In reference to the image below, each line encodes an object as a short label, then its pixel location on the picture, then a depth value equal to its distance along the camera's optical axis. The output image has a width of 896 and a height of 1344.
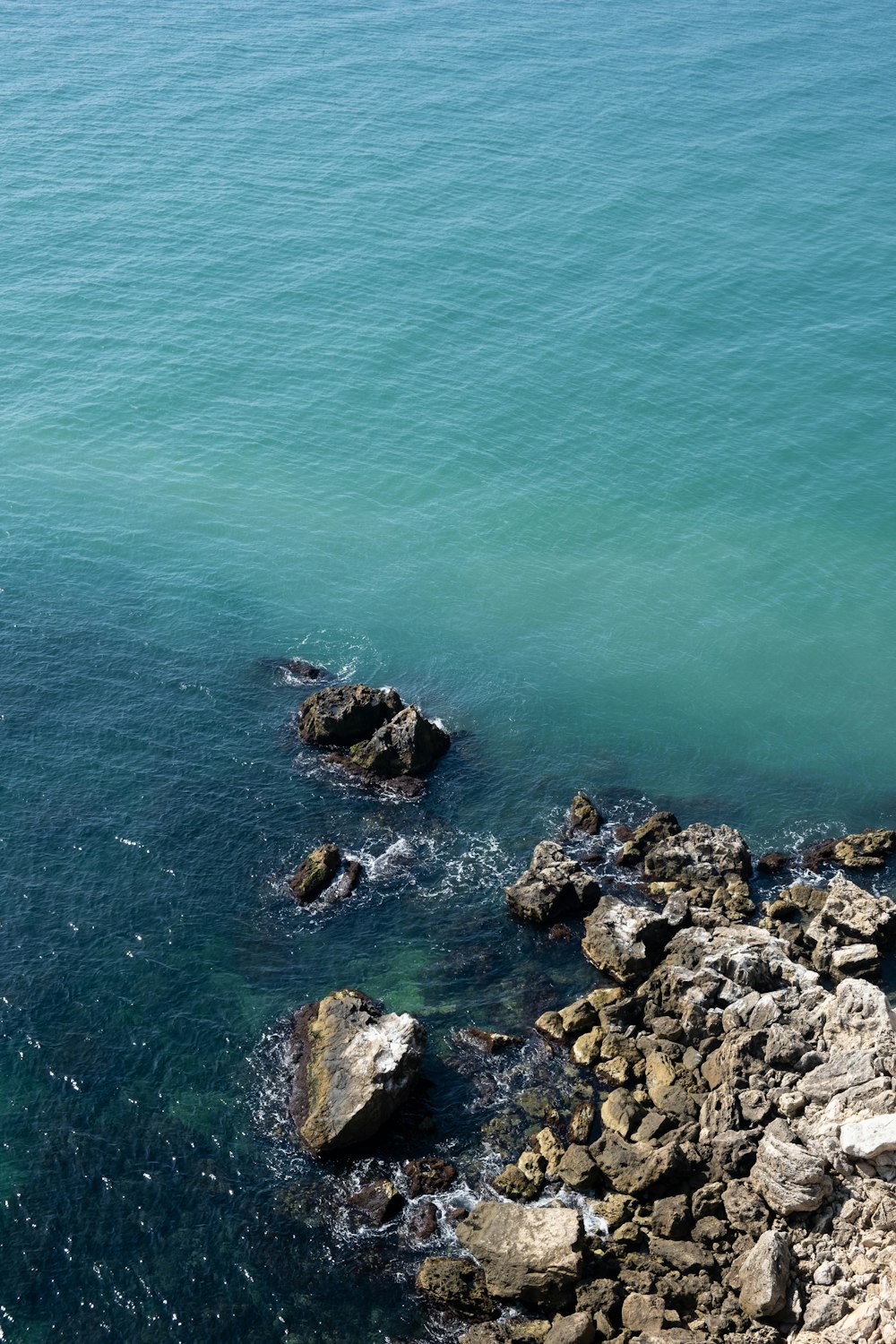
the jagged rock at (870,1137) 49.94
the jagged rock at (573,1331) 46.91
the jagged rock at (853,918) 65.25
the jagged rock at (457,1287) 49.53
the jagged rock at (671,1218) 51.47
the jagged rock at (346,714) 79.19
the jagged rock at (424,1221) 52.06
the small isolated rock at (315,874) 68.81
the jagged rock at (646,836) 72.25
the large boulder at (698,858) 70.12
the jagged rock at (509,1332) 47.88
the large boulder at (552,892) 67.56
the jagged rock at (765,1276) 48.06
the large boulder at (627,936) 64.25
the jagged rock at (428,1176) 53.91
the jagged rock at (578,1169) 53.59
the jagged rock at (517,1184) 53.59
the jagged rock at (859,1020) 55.78
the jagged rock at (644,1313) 47.53
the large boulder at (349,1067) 55.34
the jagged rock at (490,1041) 60.72
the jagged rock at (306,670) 87.00
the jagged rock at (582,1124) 56.00
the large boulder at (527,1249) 49.25
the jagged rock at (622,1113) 56.06
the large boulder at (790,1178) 50.47
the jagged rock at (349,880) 69.56
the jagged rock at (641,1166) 52.94
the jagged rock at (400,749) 77.38
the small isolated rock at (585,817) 74.62
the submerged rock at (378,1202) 52.53
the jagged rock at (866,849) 71.94
